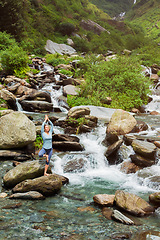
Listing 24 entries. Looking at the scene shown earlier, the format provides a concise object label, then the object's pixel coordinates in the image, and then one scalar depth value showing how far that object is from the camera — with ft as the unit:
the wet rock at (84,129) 30.60
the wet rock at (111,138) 25.75
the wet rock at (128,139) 25.30
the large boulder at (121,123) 29.68
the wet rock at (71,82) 53.84
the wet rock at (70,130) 30.93
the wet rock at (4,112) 27.43
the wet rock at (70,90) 49.03
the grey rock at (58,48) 105.99
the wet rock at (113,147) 23.21
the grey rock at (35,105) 39.37
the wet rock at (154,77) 66.00
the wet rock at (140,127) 30.88
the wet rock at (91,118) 33.47
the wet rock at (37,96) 41.32
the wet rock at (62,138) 26.25
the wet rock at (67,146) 25.26
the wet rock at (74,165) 21.56
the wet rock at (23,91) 42.64
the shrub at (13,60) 49.11
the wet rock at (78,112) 33.76
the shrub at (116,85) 46.03
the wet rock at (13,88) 42.30
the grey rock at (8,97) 35.58
